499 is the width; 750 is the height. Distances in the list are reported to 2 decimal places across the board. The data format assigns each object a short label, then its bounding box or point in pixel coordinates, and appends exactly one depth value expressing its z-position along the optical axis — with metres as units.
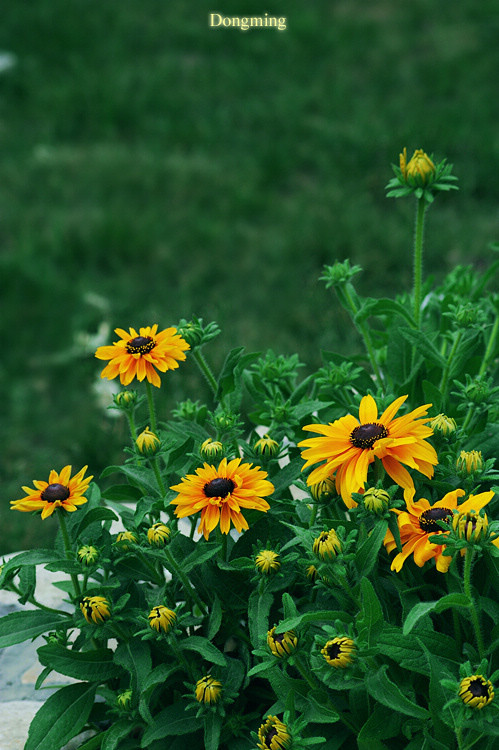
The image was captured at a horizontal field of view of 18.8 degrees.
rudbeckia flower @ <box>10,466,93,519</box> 0.98
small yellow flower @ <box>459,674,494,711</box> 0.86
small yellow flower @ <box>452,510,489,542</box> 0.87
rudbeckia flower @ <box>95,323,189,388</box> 1.00
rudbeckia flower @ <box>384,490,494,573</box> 0.93
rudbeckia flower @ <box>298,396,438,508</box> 0.93
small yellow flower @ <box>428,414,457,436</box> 0.99
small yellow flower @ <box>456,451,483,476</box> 0.95
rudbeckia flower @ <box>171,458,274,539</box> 0.95
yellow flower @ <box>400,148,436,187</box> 1.05
